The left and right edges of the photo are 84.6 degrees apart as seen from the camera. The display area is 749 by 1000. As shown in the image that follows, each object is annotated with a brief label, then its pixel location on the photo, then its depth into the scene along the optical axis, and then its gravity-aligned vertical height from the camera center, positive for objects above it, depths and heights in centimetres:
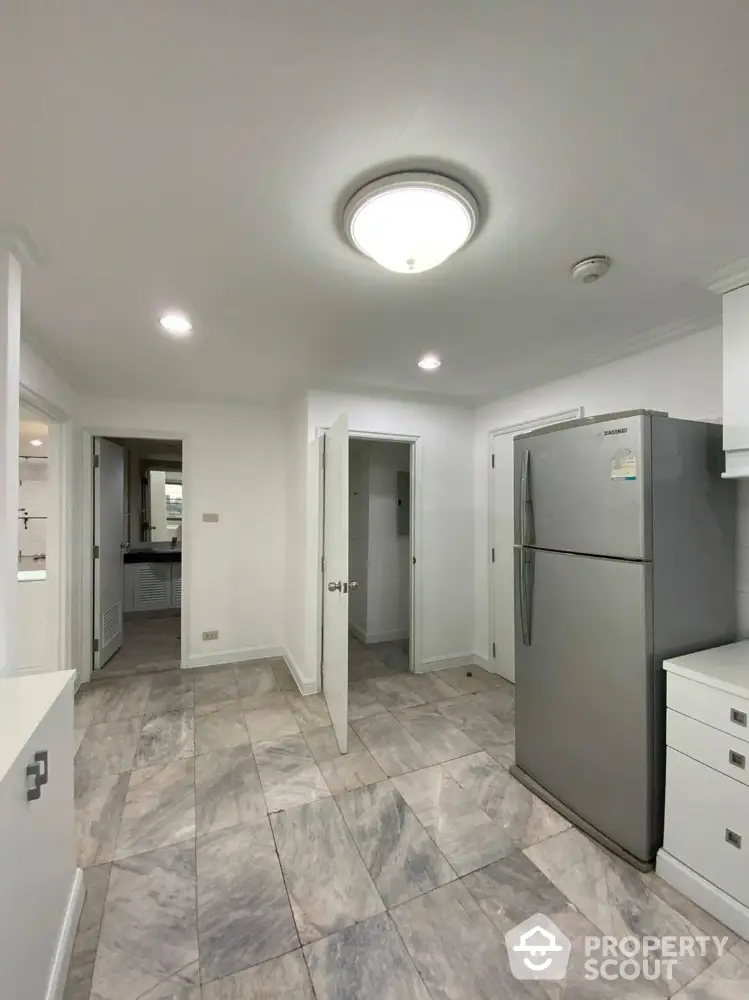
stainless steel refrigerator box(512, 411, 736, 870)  166 -40
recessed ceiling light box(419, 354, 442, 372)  265 +94
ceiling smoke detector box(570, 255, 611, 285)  157 +92
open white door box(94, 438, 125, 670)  357 -40
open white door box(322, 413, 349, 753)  249 -46
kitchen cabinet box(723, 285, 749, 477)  168 +52
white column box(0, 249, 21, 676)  142 +17
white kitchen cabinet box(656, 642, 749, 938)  141 -102
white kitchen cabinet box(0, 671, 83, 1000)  93 -89
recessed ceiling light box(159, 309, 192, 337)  204 +93
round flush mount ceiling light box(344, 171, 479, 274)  118 +88
